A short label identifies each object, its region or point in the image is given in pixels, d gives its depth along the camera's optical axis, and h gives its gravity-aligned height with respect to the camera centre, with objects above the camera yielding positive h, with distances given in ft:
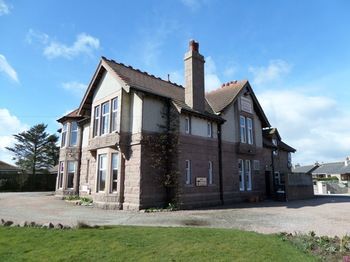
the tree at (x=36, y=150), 171.95 +19.41
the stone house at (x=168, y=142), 56.34 +8.76
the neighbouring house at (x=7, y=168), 175.64 +8.77
